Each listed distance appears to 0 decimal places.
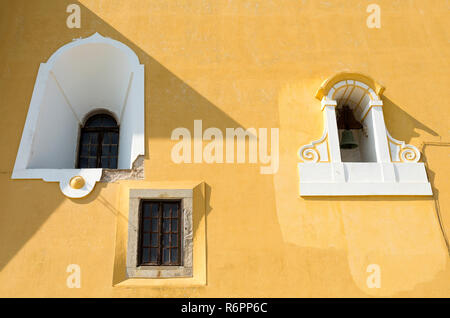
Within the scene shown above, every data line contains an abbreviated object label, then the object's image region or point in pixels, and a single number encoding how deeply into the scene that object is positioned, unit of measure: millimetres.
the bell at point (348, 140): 7734
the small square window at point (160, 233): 6668
